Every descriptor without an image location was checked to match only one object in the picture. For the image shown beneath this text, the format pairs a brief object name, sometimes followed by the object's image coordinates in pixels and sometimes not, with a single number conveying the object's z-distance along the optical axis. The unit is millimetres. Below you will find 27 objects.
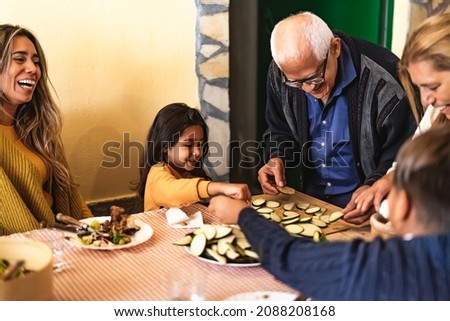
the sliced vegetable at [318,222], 1785
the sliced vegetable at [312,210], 1933
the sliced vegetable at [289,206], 1959
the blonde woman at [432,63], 1549
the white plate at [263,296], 1274
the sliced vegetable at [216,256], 1447
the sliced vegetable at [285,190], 2164
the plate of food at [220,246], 1455
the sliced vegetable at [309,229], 1662
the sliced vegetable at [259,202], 1980
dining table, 1324
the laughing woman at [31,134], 2021
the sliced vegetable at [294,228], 1677
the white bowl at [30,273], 1080
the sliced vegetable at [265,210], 1853
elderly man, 2066
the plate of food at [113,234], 1562
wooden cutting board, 1797
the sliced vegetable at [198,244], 1490
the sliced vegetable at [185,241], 1566
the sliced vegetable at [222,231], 1537
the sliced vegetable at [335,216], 1840
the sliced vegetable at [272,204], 1984
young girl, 2123
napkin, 1751
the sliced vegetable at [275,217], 1771
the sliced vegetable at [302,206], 1987
